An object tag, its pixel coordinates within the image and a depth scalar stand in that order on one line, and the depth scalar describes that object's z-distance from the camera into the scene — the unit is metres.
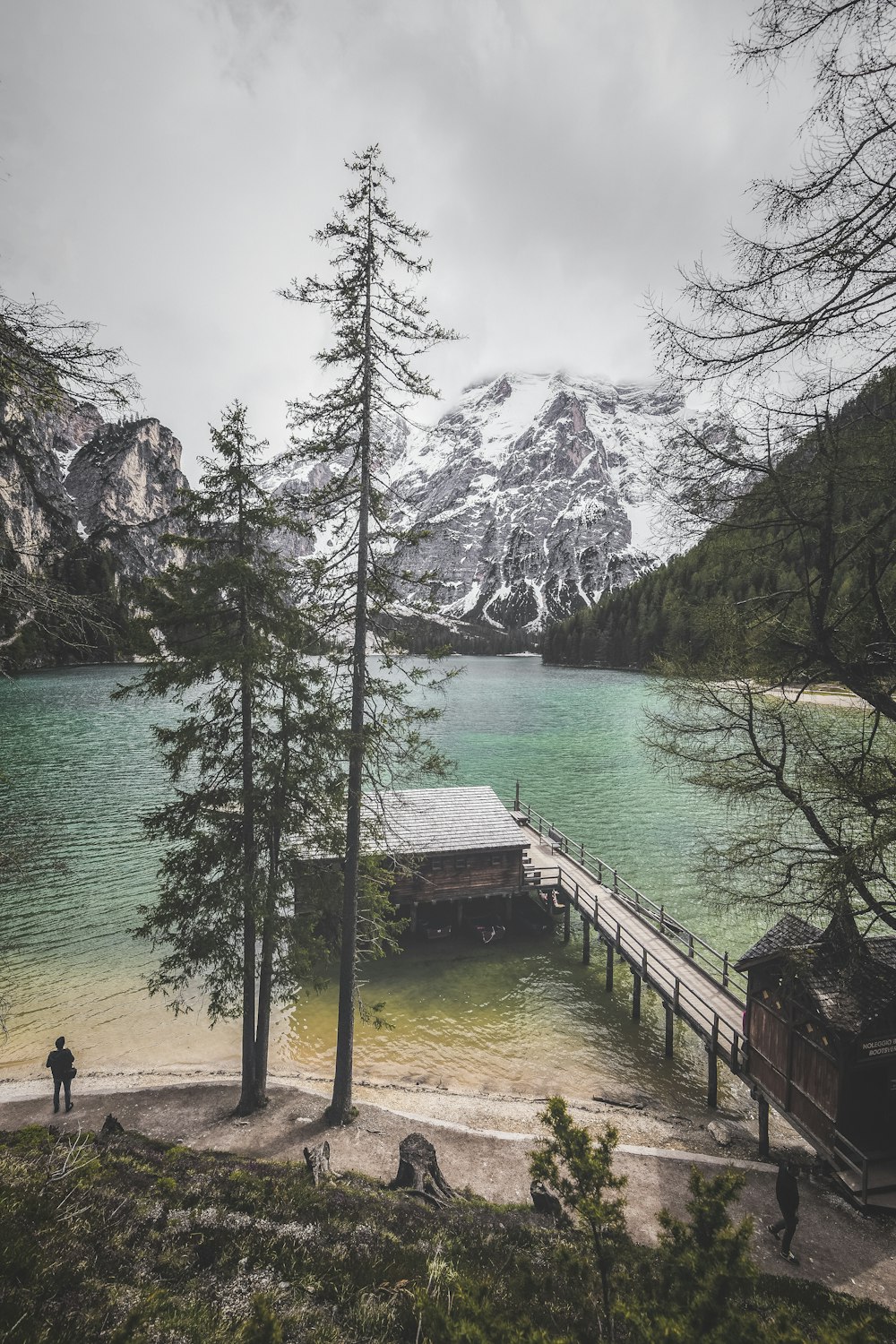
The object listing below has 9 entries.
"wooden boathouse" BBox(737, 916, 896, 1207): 10.80
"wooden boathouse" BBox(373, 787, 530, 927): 23.95
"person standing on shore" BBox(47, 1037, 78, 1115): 13.41
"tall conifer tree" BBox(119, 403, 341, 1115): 12.01
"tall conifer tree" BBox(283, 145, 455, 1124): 11.64
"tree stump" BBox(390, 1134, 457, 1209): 9.63
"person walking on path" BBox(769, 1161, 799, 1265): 9.40
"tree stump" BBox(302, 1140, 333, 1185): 9.52
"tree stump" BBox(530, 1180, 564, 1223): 9.45
